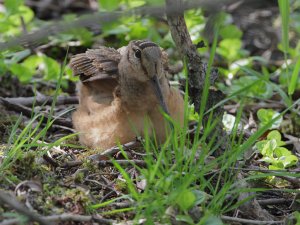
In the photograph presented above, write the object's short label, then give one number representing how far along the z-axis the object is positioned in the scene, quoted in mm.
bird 10078
